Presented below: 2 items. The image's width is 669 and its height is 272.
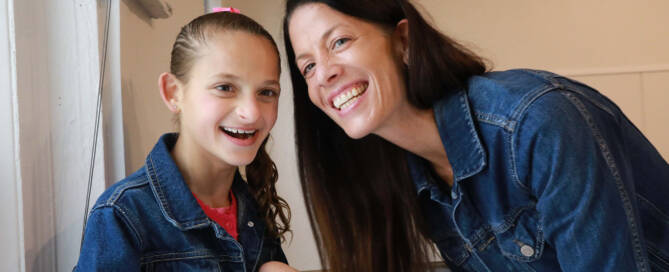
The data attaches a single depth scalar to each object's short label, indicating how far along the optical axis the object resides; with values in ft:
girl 3.09
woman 2.88
